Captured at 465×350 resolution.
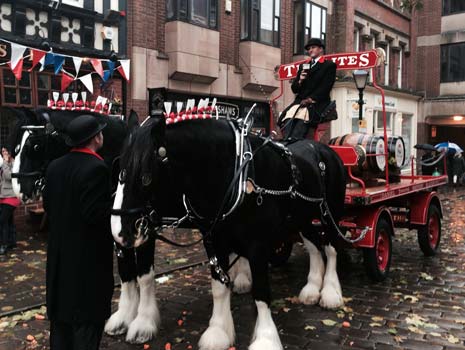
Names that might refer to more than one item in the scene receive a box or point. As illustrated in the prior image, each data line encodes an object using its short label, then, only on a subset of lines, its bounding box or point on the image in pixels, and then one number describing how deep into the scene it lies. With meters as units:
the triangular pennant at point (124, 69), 11.31
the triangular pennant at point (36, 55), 9.33
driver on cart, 6.41
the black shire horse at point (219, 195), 3.40
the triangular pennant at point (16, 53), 9.03
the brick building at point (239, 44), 12.30
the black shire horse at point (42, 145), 4.53
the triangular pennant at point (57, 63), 9.70
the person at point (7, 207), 8.65
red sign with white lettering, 6.73
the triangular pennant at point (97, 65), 10.40
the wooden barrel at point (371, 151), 7.07
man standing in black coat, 3.29
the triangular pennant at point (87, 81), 10.18
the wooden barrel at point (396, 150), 7.49
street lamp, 10.16
